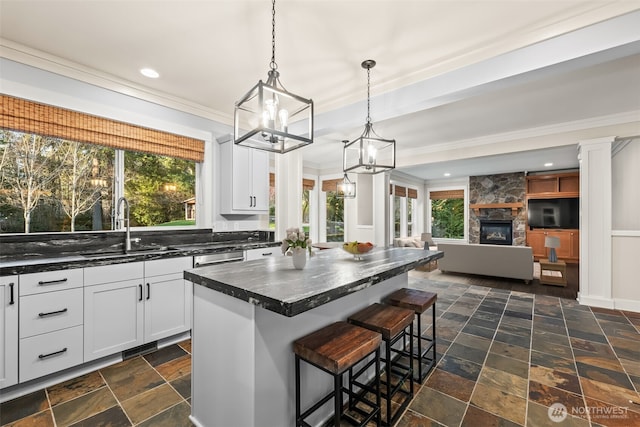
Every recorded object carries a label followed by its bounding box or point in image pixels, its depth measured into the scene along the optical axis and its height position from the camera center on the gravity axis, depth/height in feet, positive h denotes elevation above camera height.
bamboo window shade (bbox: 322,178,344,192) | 23.71 +2.53
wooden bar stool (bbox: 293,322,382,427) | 4.36 -2.26
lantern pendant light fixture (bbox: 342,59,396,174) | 8.15 +1.94
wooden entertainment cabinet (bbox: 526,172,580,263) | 24.90 +1.66
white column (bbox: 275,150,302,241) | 14.12 +1.03
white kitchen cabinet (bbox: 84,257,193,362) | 7.30 -2.62
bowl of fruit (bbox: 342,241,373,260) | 7.06 -0.86
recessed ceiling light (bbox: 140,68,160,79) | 9.02 +4.59
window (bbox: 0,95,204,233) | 8.14 +1.49
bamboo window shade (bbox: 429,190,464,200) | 30.86 +2.21
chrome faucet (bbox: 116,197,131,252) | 9.14 -0.41
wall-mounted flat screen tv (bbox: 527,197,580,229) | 25.02 +0.13
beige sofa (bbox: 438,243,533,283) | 16.72 -2.92
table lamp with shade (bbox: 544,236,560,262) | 17.40 -1.87
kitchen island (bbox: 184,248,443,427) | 4.34 -2.06
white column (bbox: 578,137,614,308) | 12.63 -0.35
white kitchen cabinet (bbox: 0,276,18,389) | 6.07 -2.57
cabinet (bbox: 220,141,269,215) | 12.11 +1.53
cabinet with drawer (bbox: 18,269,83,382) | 6.35 -2.58
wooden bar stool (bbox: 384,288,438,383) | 7.07 -2.30
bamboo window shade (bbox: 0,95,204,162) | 7.82 +2.72
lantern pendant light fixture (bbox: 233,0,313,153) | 5.02 +1.91
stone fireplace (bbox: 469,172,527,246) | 27.09 +1.22
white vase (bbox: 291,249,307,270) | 5.92 -0.94
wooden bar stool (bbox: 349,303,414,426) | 5.47 -2.33
